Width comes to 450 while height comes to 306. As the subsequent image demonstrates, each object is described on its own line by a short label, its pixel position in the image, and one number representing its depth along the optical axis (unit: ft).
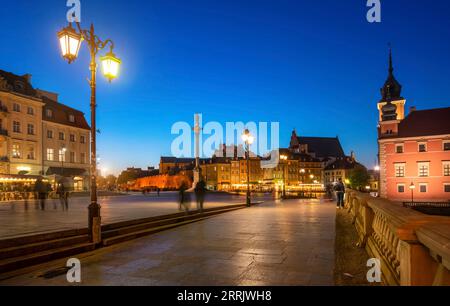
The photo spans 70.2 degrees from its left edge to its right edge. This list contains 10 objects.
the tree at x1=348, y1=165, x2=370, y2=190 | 326.03
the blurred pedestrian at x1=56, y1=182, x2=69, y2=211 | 61.16
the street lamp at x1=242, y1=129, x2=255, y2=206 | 82.79
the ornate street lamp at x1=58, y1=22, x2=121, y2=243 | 29.63
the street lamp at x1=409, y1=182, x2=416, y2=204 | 188.03
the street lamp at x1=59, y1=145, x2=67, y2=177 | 155.84
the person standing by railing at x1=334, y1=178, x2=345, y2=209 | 71.91
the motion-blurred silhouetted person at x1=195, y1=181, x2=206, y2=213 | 59.77
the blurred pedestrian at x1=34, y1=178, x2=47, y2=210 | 60.82
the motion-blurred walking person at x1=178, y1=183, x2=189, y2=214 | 58.88
